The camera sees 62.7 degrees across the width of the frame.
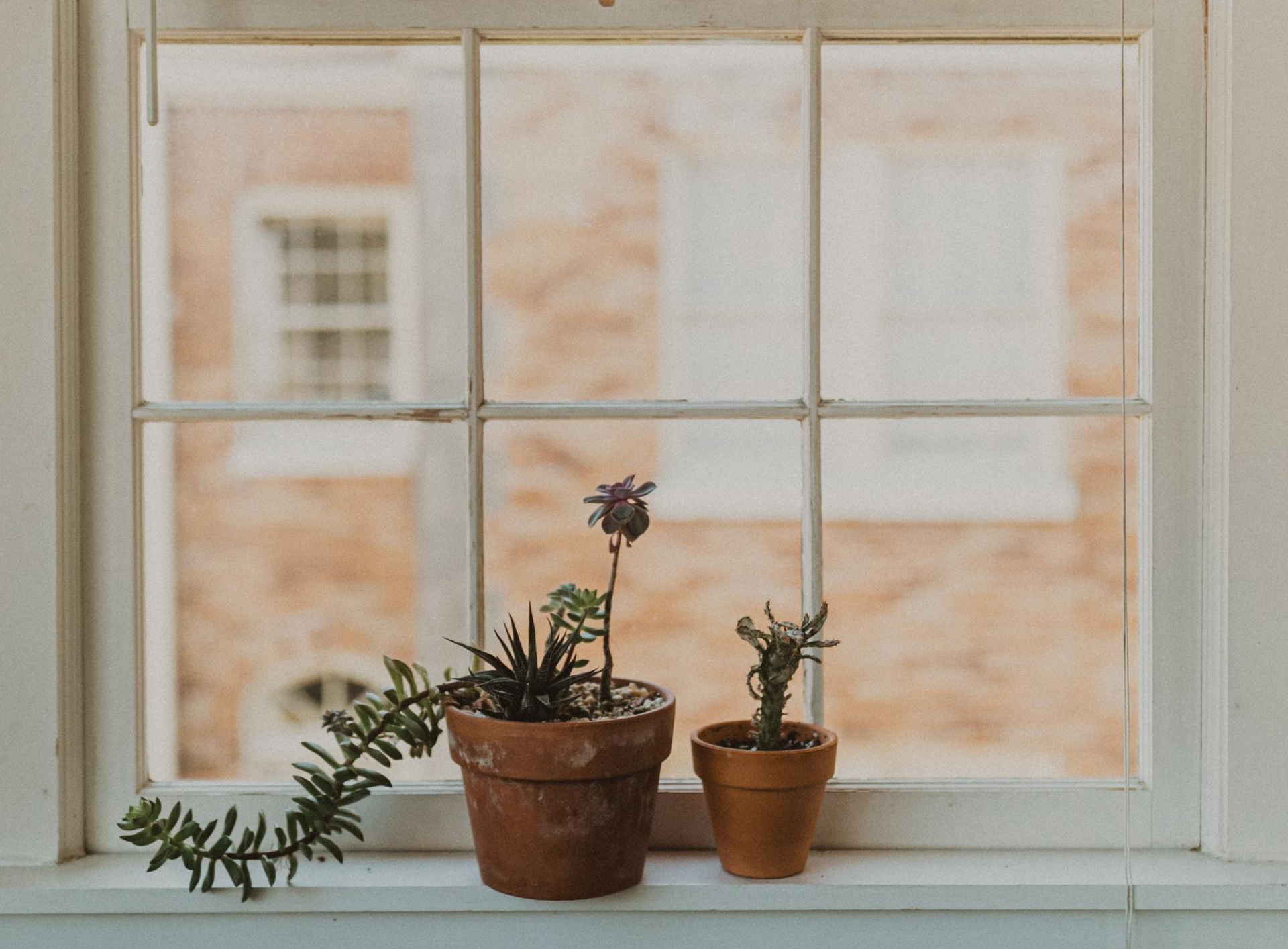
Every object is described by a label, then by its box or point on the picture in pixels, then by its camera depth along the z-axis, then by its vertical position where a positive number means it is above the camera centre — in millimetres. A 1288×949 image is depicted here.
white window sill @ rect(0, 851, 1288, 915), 1068 -440
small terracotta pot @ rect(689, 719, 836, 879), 1052 -347
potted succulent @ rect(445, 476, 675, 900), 1012 -296
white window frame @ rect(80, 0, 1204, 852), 1161 +79
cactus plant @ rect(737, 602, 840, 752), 1063 -205
